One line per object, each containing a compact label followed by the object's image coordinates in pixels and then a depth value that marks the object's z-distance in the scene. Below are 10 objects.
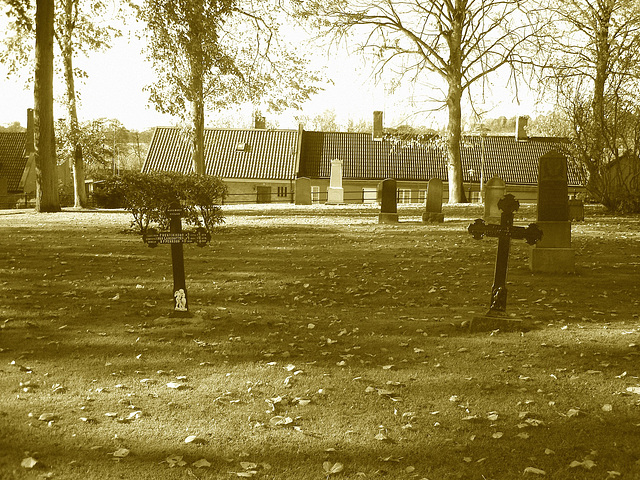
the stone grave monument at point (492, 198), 19.06
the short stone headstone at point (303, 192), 32.69
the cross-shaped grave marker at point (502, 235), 7.22
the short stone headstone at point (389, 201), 18.59
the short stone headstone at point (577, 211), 18.48
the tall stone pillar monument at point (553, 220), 10.13
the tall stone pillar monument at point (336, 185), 38.44
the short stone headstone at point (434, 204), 18.88
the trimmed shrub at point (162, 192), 12.91
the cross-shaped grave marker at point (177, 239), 7.22
